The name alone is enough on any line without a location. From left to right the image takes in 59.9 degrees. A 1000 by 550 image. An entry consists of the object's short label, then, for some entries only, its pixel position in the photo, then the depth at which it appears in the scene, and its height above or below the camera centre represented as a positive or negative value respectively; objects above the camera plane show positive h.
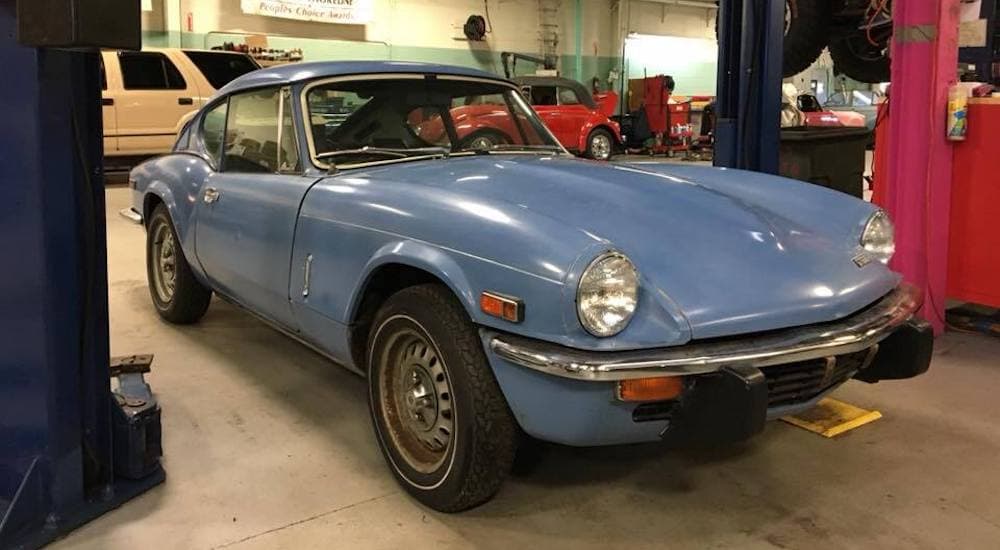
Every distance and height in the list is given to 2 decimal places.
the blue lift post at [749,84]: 4.58 +0.38
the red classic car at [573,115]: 14.53 +0.63
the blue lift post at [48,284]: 2.29 -0.37
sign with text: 16.05 +2.64
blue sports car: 2.14 -0.36
